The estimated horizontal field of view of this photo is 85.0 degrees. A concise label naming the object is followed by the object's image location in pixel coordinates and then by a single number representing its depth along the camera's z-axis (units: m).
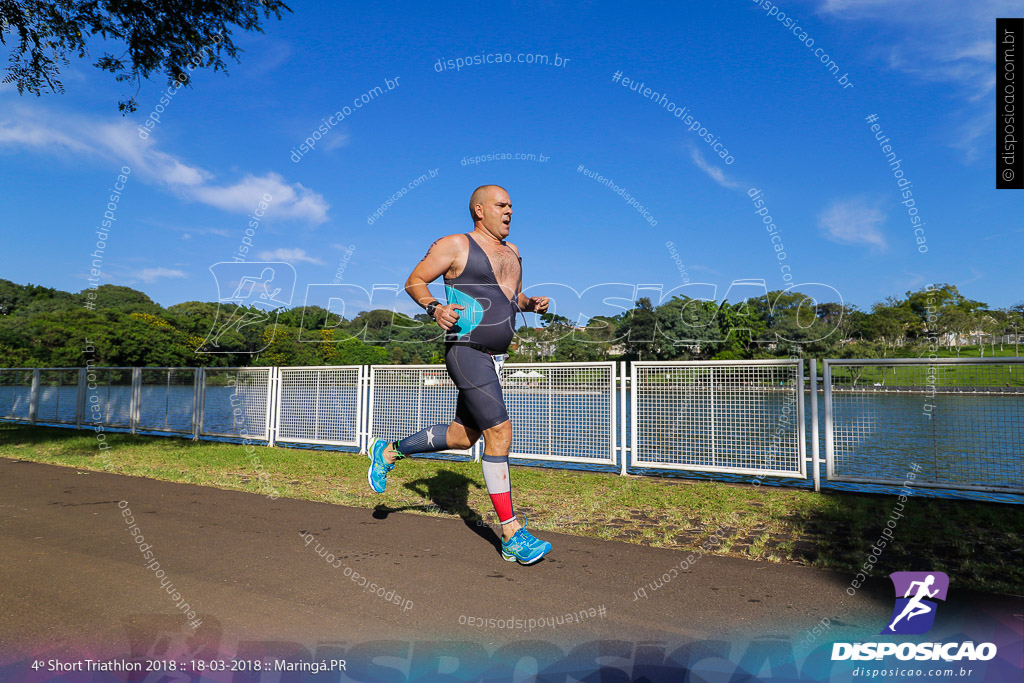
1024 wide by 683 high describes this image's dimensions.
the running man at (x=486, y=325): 3.56
